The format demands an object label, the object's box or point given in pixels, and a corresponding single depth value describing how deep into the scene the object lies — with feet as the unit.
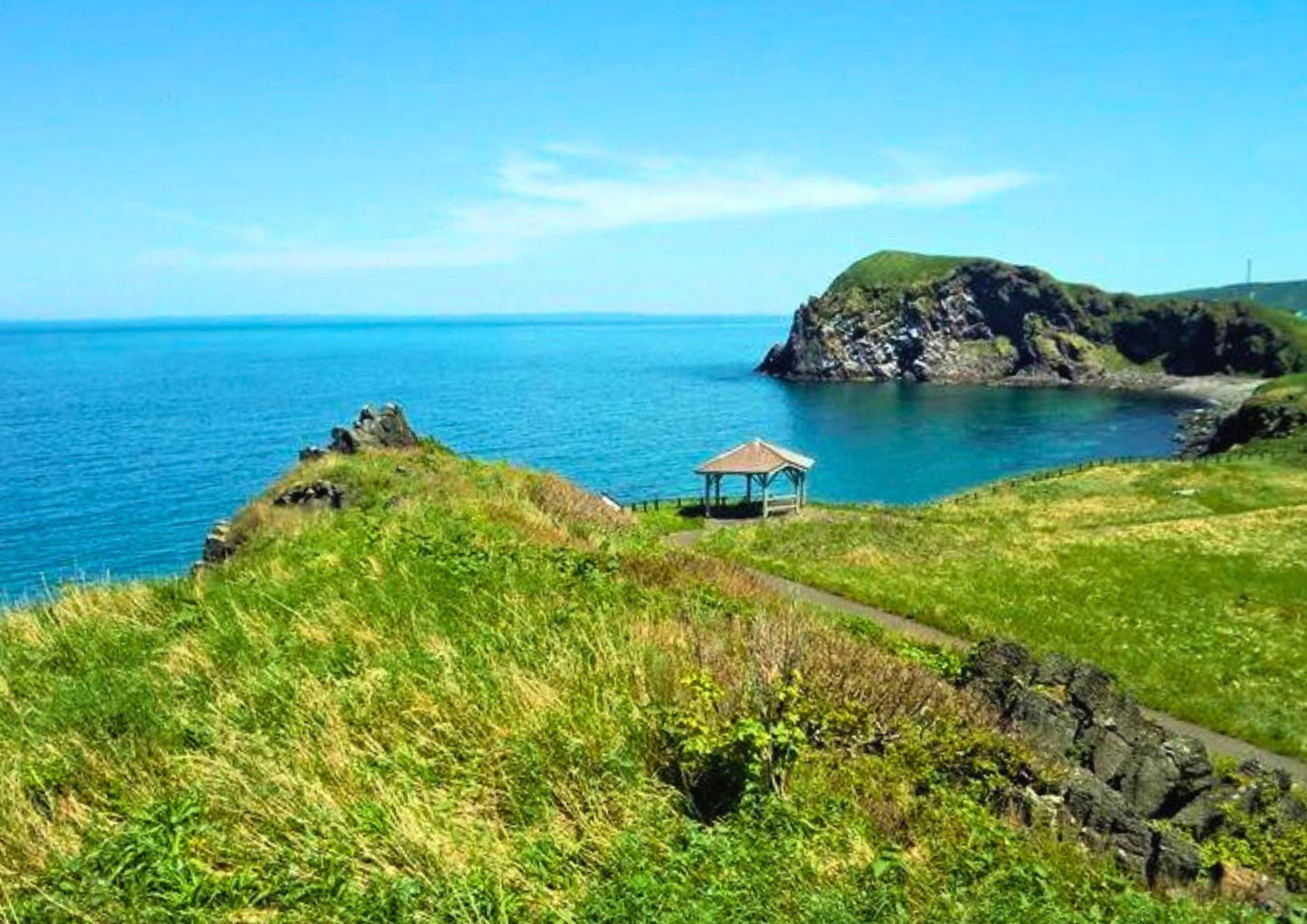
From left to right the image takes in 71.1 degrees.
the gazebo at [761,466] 179.01
